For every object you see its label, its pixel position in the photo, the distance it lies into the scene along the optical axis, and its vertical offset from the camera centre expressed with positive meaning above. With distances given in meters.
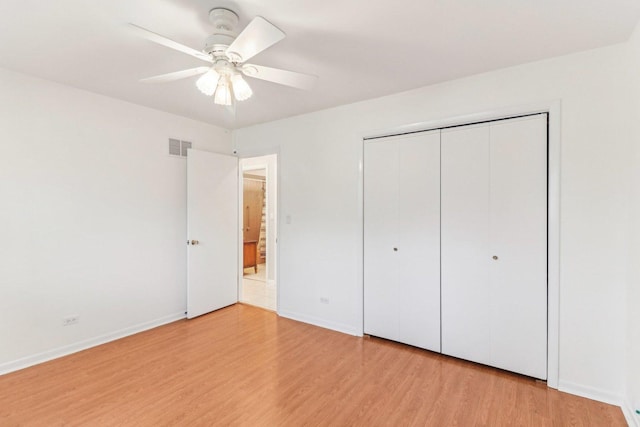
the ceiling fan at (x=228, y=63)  1.50 +0.84
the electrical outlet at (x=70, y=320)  2.75 -1.01
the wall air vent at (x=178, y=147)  3.59 +0.77
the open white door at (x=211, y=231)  3.69 -0.26
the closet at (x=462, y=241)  2.34 -0.25
